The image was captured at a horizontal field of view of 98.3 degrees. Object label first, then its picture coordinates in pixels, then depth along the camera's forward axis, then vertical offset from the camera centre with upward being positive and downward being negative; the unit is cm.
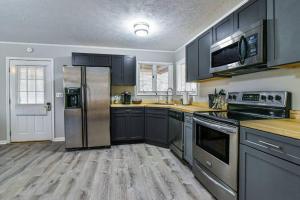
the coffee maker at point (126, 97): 333 +1
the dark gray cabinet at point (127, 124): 303 -63
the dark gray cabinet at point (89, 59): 309 +92
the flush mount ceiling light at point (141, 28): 221 +120
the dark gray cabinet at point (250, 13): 130 +92
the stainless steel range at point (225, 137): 125 -44
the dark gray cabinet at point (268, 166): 84 -51
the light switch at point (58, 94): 329 +8
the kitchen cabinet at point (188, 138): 199 -65
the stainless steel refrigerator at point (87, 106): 274 -18
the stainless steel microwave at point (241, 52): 127 +53
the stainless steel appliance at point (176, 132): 225 -64
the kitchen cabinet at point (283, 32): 105 +57
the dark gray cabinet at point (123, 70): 324 +70
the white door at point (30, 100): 317 -6
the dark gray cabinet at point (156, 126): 284 -65
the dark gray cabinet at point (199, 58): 207 +71
